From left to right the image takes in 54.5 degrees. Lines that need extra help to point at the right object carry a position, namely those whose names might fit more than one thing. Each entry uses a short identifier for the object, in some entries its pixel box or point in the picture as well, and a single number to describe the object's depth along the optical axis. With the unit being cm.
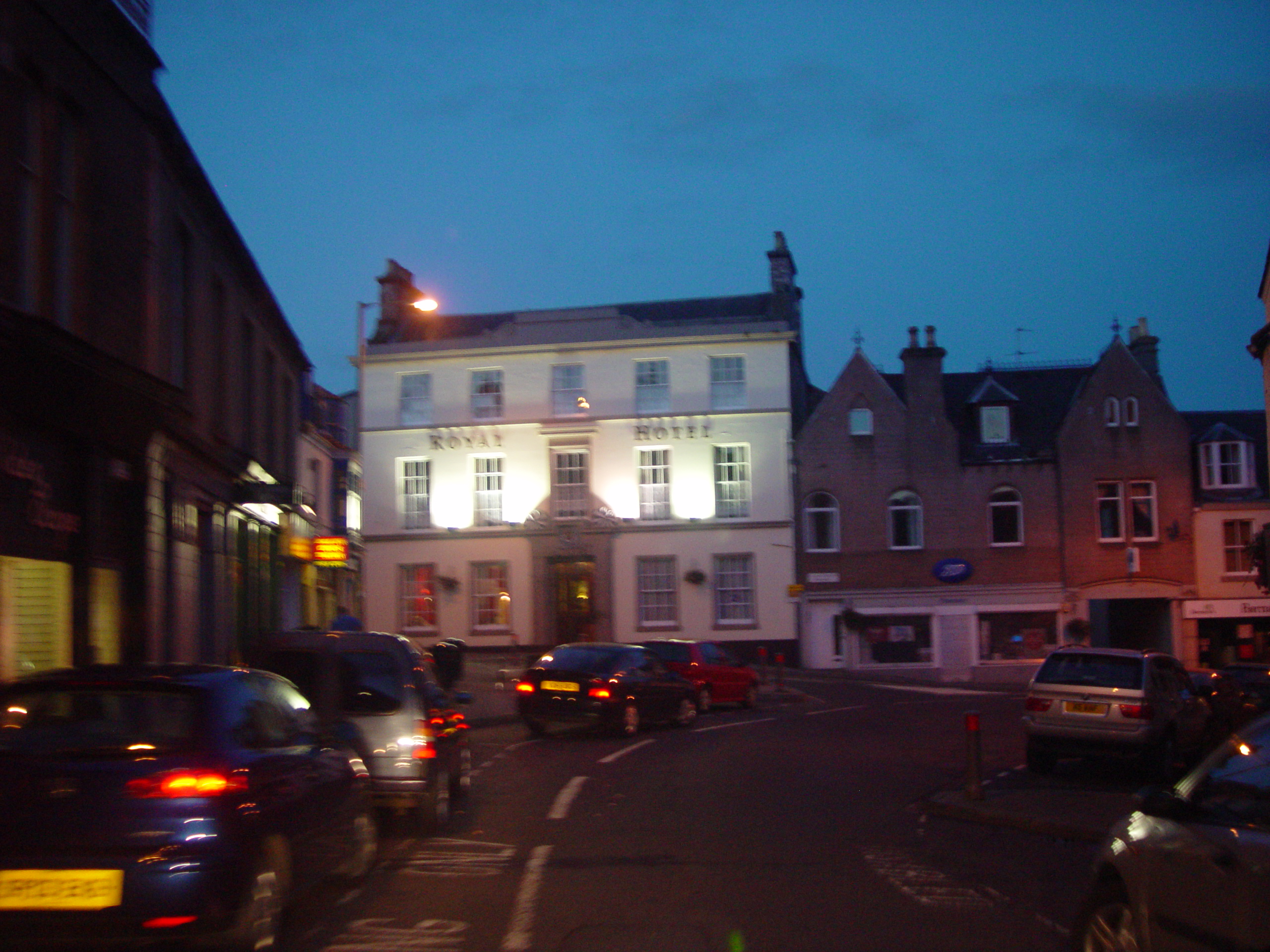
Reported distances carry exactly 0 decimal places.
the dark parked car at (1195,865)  452
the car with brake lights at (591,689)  1898
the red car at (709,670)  2472
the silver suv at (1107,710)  1472
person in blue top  1734
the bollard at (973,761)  1237
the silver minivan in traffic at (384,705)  1051
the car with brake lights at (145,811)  591
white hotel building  3969
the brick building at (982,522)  3941
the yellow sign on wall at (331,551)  2372
